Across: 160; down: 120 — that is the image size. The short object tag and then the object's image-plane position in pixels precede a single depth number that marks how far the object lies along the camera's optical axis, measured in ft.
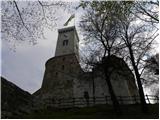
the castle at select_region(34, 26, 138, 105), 54.65
